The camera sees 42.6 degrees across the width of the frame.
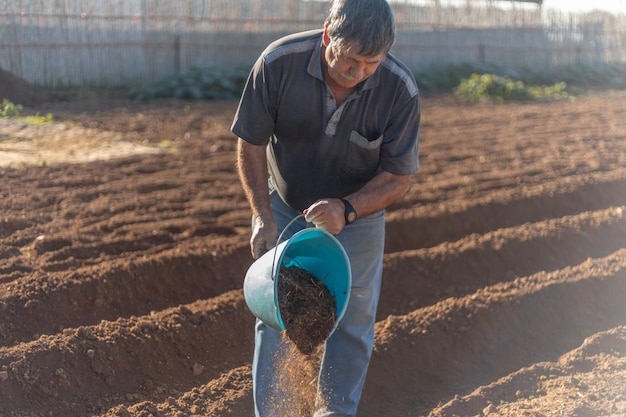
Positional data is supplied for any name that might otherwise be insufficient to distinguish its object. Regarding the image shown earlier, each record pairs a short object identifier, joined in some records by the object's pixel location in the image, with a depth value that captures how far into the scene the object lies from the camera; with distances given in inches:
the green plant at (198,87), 514.5
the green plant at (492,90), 639.8
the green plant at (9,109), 397.4
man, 129.0
